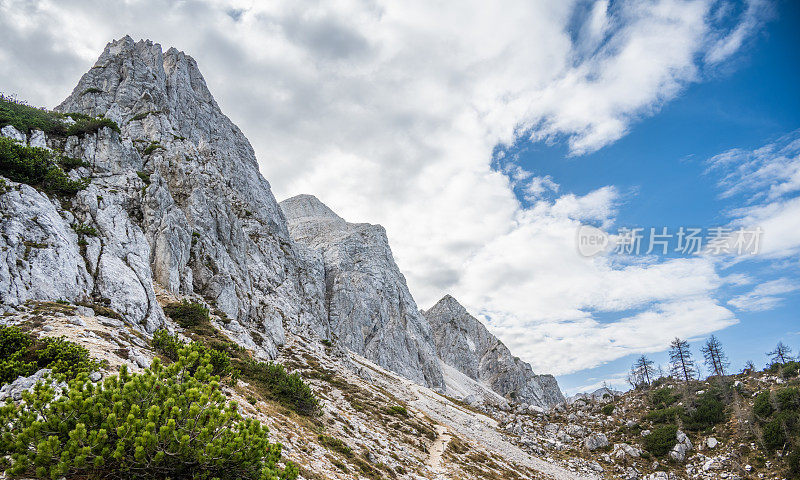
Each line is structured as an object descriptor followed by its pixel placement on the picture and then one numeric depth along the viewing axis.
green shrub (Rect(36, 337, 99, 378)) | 11.69
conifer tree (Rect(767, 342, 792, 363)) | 67.22
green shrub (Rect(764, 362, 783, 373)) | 57.36
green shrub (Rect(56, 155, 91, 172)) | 34.47
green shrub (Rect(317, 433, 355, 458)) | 19.93
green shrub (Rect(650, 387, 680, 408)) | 57.56
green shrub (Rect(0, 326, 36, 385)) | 10.94
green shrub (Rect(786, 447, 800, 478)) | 34.47
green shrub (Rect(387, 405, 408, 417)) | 37.46
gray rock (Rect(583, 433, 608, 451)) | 49.03
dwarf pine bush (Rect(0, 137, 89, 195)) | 25.55
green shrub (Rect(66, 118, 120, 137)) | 40.11
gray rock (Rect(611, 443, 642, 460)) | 46.25
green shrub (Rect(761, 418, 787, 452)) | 37.69
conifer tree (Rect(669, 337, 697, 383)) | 69.06
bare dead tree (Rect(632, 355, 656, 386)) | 78.56
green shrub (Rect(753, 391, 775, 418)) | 42.25
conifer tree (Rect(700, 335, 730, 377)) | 67.95
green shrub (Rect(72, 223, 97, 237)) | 26.89
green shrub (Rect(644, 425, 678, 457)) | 45.25
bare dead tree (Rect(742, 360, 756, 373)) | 59.89
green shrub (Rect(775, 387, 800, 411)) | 40.69
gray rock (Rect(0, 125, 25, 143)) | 31.72
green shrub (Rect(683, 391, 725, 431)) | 46.91
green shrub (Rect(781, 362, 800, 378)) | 52.66
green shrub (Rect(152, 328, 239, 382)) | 20.16
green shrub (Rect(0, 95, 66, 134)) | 34.62
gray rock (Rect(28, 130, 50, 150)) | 34.61
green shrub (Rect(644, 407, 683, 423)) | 51.06
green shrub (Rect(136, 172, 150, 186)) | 45.50
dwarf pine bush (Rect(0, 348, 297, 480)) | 6.98
